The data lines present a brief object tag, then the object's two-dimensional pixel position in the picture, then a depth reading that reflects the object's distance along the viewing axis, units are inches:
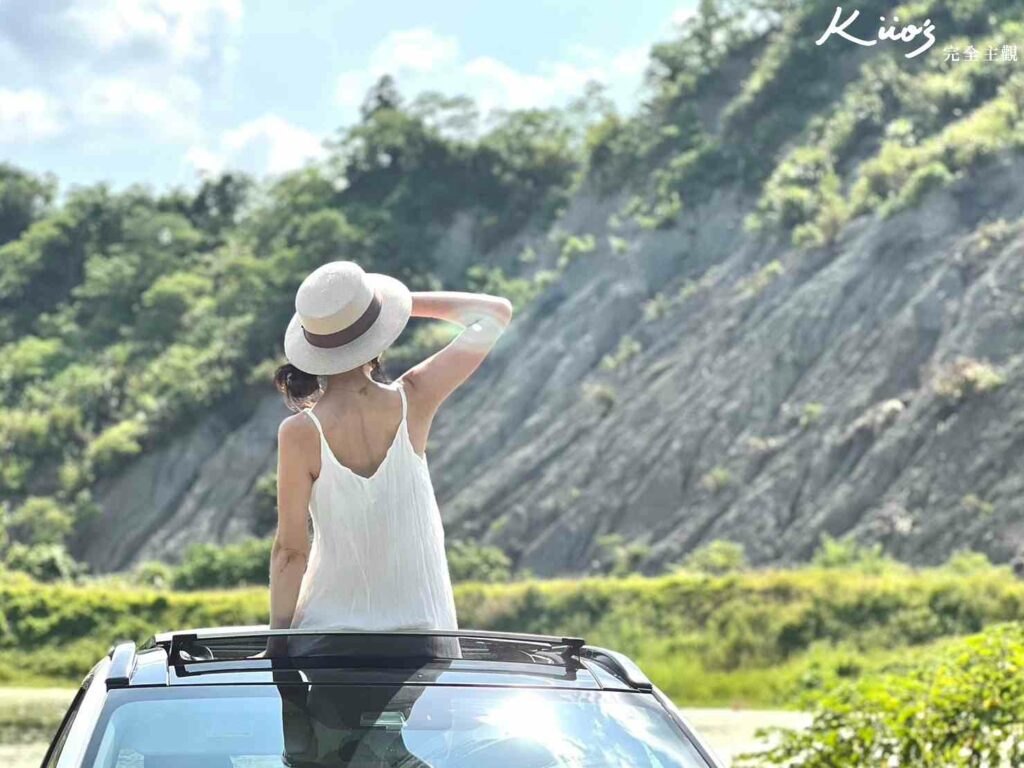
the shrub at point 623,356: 1710.1
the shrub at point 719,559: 1323.8
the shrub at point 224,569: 1523.1
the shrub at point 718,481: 1445.6
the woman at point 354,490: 154.3
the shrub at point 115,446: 2047.2
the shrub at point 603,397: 1643.7
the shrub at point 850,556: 1243.2
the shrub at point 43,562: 1723.7
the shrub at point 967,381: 1333.7
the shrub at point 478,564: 1475.1
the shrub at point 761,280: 1656.0
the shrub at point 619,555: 1424.7
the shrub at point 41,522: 1936.5
